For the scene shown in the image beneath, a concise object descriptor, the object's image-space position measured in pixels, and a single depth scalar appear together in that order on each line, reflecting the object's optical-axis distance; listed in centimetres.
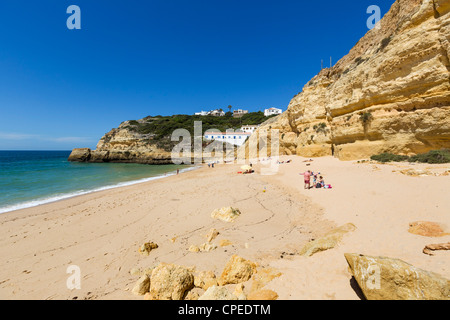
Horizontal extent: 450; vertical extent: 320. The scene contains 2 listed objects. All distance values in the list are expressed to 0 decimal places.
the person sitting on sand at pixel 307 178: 966
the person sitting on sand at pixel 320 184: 959
